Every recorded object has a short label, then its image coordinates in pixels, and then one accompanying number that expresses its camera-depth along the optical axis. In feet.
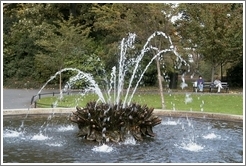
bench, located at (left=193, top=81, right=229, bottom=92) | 98.30
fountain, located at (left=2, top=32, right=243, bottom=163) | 31.09
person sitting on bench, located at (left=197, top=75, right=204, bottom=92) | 97.76
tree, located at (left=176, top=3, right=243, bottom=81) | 100.32
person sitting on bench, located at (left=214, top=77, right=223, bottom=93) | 96.70
